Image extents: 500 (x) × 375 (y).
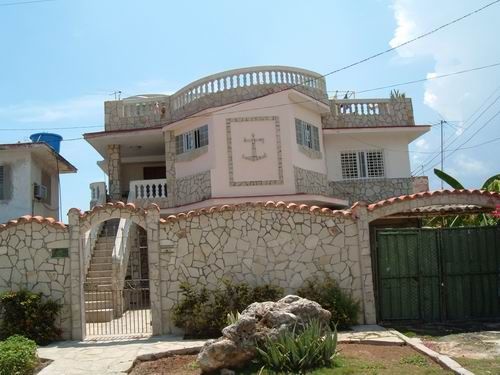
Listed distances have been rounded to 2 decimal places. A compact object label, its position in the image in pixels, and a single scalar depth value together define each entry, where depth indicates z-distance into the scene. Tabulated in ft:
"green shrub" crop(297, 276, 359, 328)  41.27
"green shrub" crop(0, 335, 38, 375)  31.55
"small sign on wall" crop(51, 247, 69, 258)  43.11
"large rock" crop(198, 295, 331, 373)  29.09
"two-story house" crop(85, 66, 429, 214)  64.49
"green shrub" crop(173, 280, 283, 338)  40.86
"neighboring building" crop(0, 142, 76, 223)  68.69
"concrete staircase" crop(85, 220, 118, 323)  50.62
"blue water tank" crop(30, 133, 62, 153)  78.89
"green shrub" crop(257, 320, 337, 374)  28.55
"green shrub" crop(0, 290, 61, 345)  40.60
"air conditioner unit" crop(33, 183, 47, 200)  70.55
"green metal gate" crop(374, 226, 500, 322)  44.57
